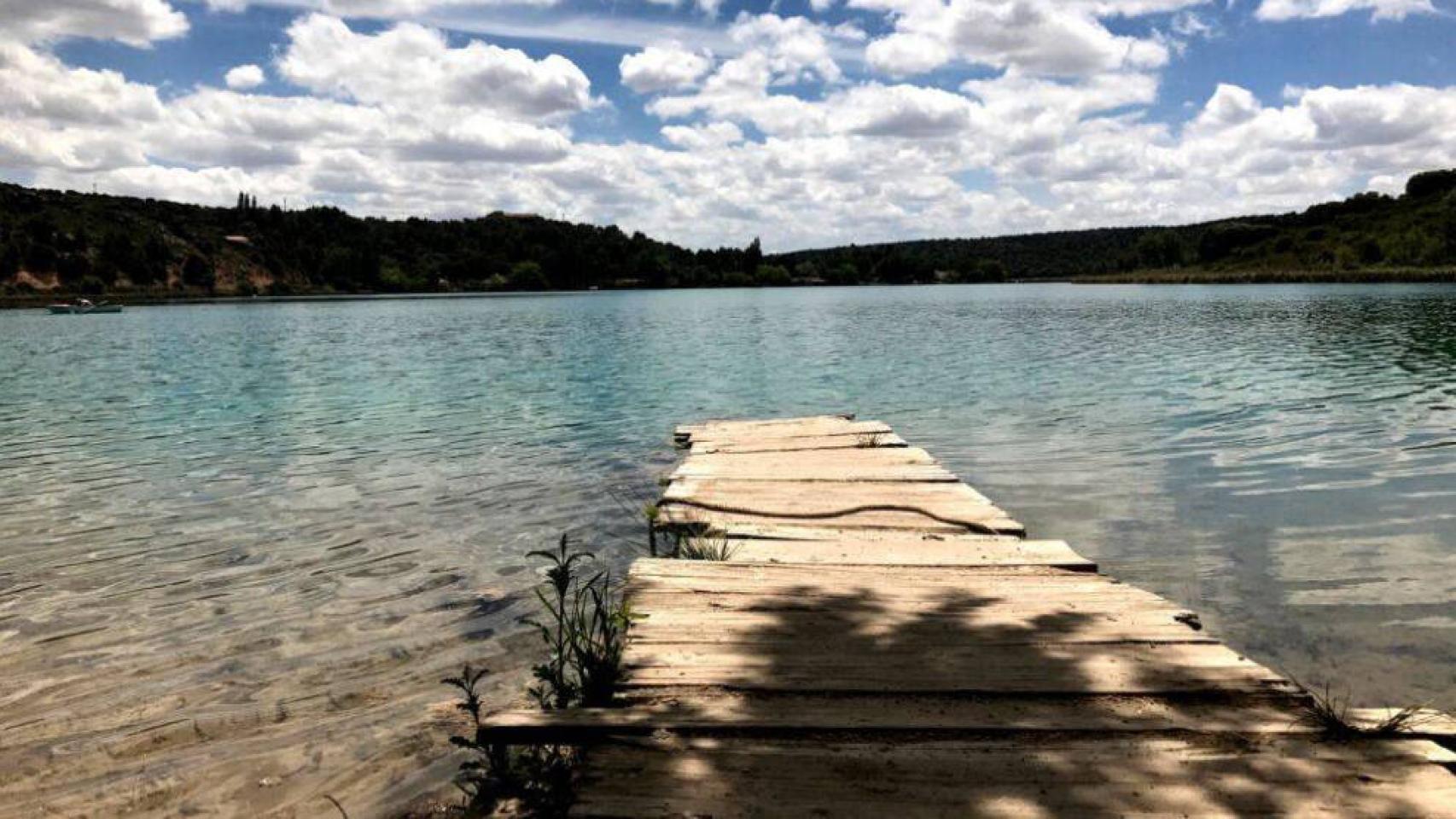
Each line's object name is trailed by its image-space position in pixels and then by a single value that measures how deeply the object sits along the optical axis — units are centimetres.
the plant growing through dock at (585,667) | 537
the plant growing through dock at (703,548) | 857
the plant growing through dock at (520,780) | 421
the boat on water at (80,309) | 10469
